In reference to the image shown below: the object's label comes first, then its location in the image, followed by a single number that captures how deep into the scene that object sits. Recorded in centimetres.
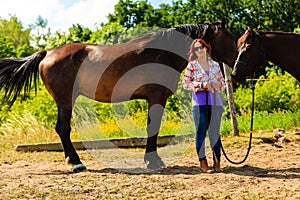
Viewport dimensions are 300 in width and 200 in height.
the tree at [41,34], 4788
